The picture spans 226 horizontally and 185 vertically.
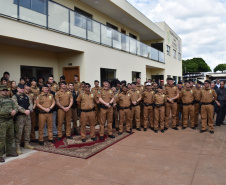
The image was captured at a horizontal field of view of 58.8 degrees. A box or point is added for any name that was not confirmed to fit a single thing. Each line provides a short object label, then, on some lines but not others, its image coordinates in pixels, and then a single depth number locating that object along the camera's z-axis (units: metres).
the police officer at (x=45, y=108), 5.66
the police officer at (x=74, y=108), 6.72
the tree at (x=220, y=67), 122.61
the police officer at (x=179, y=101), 7.94
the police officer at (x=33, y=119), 6.01
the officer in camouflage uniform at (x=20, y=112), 5.00
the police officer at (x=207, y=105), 6.92
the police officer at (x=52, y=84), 7.10
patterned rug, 4.96
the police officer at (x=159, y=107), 7.14
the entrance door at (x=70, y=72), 9.48
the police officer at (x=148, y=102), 7.31
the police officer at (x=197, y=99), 7.67
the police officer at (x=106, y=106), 6.32
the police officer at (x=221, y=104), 8.04
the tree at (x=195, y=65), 86.31
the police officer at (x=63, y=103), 6.08
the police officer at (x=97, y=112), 8.04
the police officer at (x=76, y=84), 8.32
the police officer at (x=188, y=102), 7.37
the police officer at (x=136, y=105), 7.30
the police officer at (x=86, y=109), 6.05
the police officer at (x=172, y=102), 7.45
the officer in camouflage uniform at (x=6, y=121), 4.54
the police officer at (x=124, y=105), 6.90
